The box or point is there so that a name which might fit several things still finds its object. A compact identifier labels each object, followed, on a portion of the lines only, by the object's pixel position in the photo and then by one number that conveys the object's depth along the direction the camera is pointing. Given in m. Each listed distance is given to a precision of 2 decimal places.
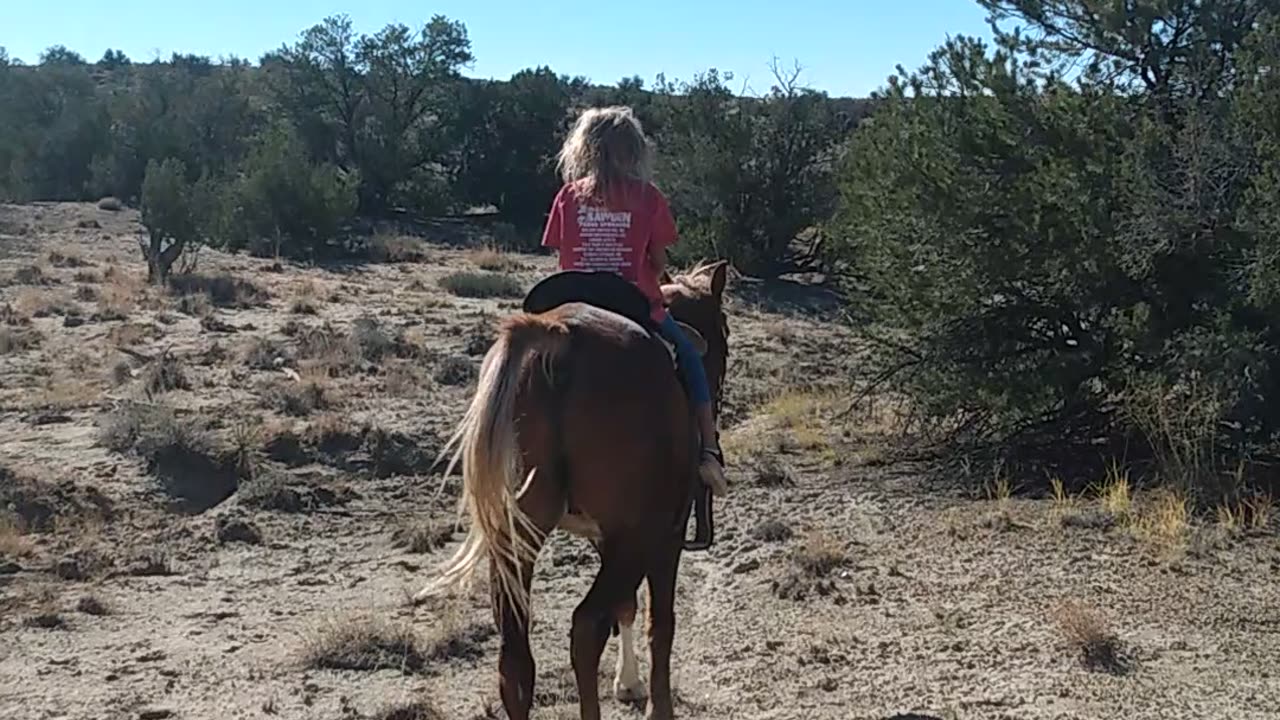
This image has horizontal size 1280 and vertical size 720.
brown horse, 4.14
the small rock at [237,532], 9.35
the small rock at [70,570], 8.42
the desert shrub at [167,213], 25.31
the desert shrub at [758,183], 25.92
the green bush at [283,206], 30.11
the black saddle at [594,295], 4.82
